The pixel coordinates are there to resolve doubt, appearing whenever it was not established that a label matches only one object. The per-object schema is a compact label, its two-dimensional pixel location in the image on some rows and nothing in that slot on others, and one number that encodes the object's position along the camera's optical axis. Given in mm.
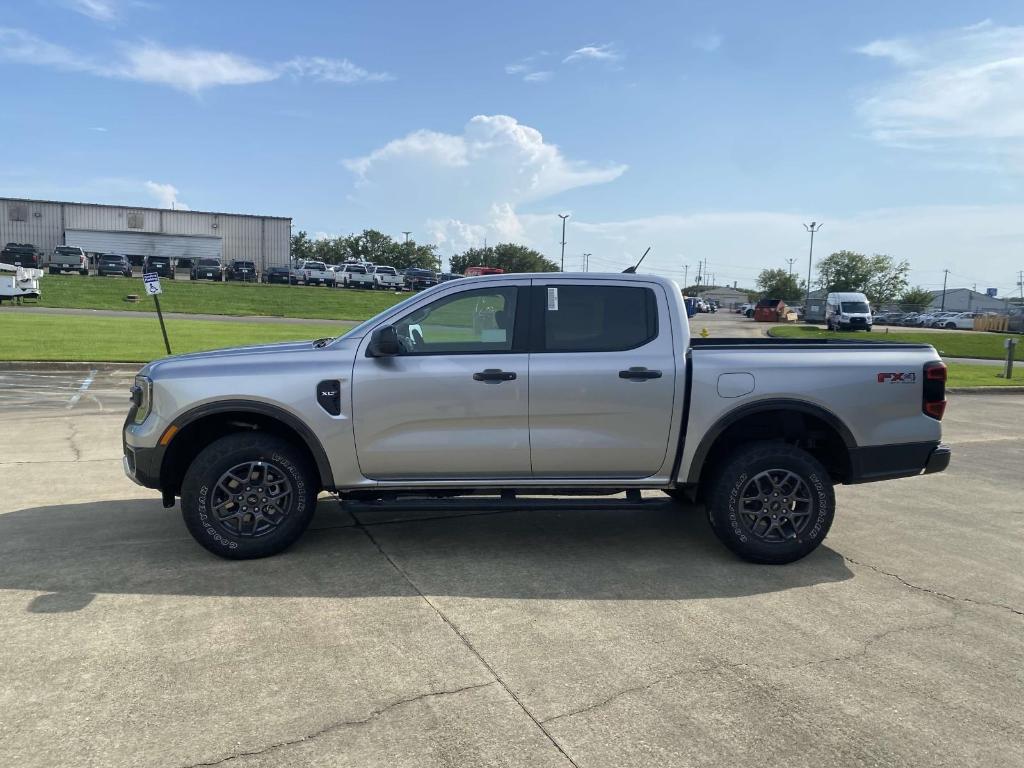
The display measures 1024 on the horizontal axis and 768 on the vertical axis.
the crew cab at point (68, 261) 48531
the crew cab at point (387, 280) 55250
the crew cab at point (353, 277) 54781
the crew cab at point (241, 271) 53906
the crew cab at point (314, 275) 55125
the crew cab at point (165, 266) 51950
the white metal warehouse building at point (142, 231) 61625
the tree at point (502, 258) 122188
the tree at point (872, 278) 112562
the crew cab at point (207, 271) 51875
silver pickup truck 4906
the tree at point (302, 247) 124812
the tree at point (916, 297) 114081
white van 47062
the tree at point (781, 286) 130625
